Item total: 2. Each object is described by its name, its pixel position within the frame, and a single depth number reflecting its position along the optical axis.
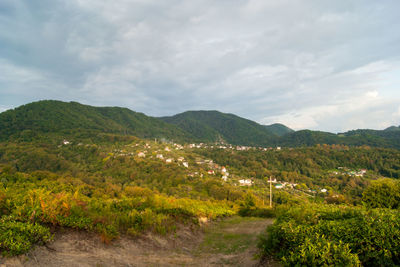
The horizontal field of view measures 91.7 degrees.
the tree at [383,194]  10.48
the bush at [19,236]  4.41
